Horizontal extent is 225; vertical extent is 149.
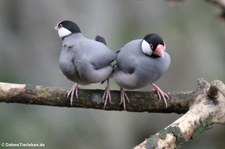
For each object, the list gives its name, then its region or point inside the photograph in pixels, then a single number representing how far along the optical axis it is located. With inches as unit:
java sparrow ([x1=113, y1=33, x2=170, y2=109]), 212.4
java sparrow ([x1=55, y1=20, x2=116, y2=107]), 209.3
